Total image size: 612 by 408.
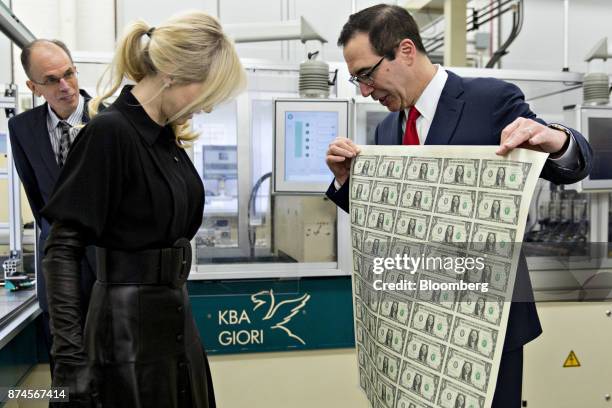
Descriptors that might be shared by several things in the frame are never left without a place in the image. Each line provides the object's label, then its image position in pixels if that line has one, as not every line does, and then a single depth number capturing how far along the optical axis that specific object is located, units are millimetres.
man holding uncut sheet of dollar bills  1021
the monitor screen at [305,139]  2338
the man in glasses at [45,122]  1793
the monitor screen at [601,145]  2588
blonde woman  1003
